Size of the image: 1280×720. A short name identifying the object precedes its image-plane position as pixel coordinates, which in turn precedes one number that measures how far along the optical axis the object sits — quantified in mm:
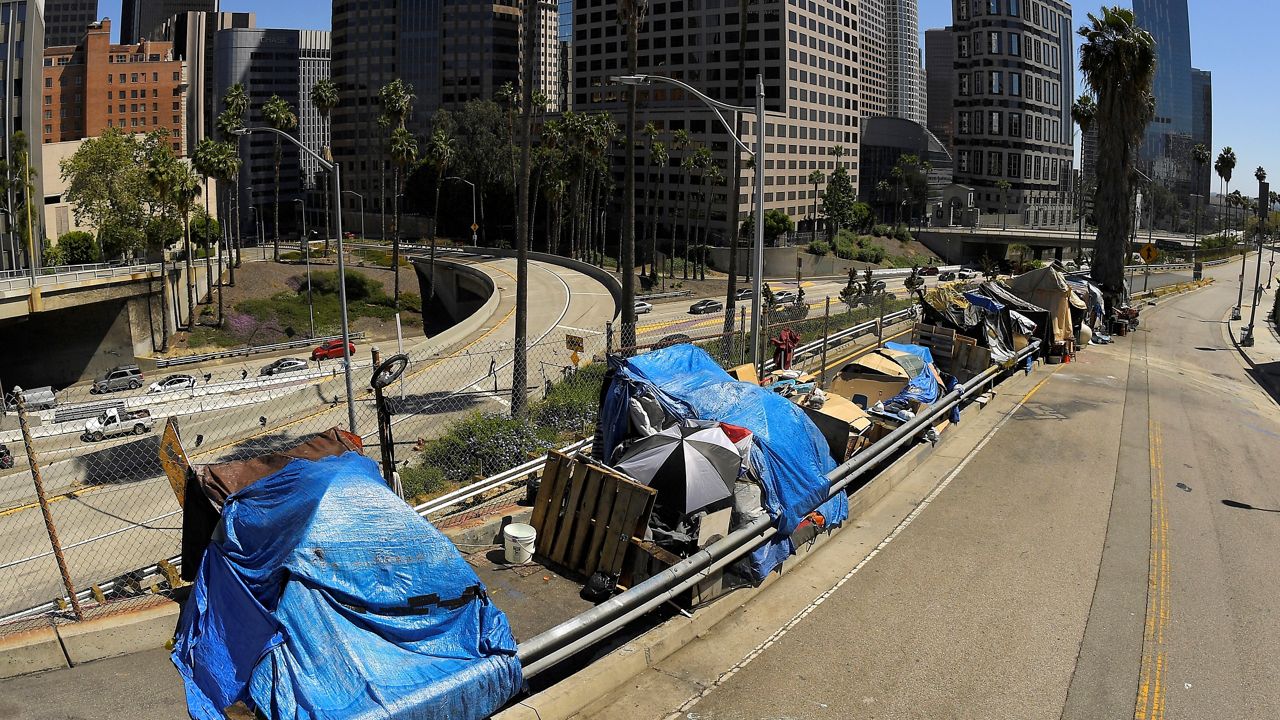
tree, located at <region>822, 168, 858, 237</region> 119000
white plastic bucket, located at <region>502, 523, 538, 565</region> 10547
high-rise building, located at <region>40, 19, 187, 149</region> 158750
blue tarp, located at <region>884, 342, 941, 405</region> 17703
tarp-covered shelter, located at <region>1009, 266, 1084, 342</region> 29625
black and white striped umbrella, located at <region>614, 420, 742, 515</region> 10547
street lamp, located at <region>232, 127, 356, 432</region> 22856
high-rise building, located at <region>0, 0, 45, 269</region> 72062
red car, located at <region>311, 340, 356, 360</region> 60031
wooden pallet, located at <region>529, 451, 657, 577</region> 10016
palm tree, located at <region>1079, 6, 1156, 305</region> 43250
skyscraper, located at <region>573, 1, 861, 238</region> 120875
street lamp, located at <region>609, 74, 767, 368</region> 17839
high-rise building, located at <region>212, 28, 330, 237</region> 186375
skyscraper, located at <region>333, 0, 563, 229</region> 159000
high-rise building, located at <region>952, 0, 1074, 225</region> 173750
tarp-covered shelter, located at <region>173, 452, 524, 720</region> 6898
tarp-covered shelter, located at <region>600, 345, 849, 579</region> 11273
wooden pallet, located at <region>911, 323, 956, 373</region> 23594
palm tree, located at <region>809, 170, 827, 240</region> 121812
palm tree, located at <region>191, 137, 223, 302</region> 74375
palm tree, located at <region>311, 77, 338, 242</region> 90062
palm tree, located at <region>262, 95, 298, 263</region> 78125
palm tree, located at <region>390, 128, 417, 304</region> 82750
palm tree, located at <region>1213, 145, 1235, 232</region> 136212
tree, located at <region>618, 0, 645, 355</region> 34125
